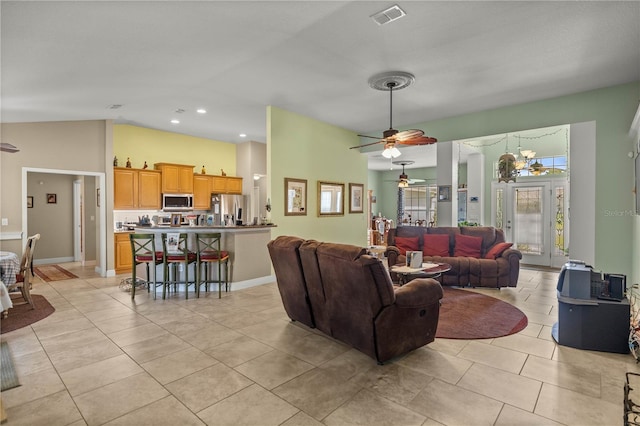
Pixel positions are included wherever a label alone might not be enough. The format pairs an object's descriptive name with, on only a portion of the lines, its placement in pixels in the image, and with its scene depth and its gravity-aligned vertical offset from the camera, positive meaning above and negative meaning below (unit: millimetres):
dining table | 4090 -774
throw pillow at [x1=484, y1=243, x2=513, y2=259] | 5566 -702
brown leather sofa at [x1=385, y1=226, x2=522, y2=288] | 5344 -864
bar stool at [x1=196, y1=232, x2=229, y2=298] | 4996 -740
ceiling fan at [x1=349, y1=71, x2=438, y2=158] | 4453 +1775
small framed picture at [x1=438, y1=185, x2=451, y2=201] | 6871 +342
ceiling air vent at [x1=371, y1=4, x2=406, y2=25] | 2936 +1786
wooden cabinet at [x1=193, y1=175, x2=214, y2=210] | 8172 +431
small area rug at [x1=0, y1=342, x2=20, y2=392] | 2518 -1353
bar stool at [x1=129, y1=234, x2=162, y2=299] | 4896 -741
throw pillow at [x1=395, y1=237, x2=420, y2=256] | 6203 -662
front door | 7582 -196
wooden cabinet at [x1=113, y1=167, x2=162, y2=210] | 6943 +423
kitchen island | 5348 -655
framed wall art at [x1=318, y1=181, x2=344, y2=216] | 7172 +231
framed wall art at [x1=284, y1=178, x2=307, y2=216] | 6387 +236
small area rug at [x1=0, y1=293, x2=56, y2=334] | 3809 -1352
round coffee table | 4096 -782
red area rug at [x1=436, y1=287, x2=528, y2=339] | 3553 -1319
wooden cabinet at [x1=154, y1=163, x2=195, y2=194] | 7582 +723
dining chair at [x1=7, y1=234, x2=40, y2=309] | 4395 -940
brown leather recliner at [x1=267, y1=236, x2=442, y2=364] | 2686 -801
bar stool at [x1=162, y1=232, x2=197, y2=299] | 4941 -709
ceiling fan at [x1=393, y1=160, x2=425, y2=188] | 11202 +1106
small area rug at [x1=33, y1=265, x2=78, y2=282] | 6402 -1358
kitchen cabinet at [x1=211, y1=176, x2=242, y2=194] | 8547 +633
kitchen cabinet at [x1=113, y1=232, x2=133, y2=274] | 6840 -939
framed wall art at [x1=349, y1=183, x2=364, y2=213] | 8086 +292
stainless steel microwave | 7543 +146
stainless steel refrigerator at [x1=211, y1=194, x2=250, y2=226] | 8453 +92
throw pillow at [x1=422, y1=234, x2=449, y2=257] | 6070 -667
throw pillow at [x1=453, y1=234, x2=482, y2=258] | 5895 -666
